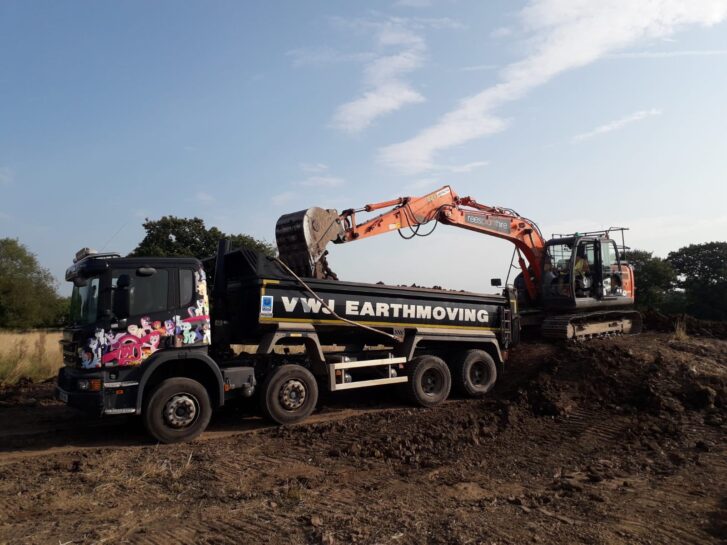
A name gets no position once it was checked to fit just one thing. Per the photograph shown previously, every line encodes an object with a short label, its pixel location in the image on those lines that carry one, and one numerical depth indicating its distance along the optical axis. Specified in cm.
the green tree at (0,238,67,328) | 3320
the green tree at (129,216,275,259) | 2678
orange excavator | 1301
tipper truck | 803
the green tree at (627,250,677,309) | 3538
